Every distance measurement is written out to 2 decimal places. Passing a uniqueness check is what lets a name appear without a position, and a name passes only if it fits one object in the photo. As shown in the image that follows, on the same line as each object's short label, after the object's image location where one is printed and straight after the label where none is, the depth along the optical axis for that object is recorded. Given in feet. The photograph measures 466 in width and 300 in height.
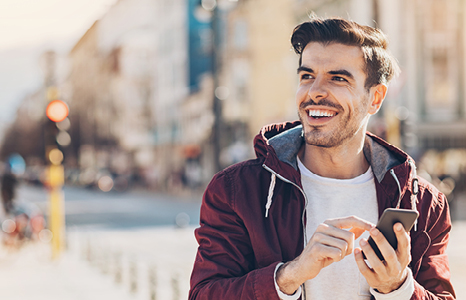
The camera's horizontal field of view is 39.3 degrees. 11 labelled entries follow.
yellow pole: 39.55
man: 6.86
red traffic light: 39.17
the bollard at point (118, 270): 31.15
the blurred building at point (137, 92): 176.35
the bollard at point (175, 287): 21.16
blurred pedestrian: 42.68
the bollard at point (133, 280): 27.89
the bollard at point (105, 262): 34.31
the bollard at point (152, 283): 23.40
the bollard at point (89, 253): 38.97
